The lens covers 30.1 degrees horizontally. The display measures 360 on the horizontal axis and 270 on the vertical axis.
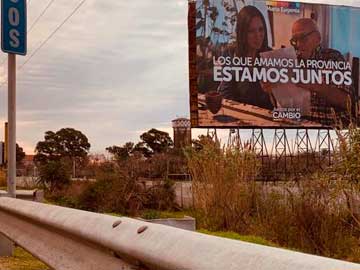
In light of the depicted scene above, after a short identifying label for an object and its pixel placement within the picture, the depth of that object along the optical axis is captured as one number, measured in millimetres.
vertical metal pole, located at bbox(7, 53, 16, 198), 8531
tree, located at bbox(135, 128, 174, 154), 68881
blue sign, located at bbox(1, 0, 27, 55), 8773
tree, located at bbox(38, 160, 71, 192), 31047
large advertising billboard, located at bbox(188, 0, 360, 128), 37000
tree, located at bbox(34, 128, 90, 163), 73625
